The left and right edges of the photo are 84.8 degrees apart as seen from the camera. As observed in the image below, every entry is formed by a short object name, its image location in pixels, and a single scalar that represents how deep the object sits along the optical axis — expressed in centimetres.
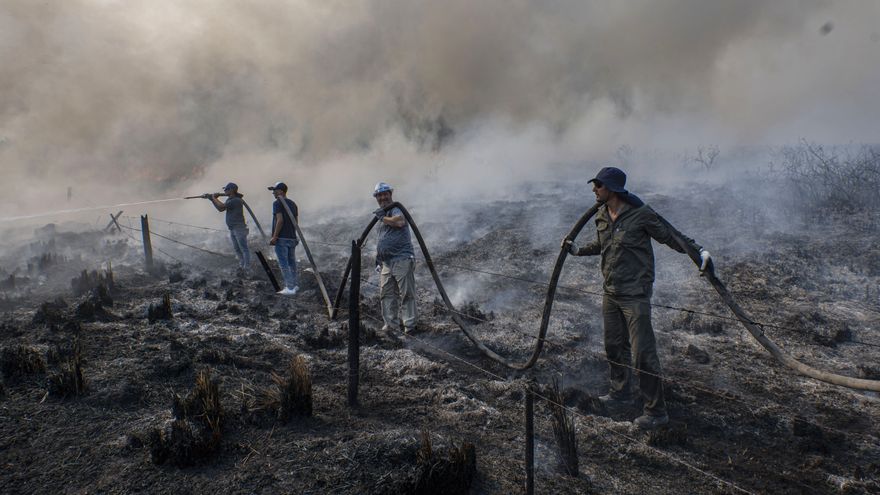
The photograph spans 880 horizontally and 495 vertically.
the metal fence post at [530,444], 305
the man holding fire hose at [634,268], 419
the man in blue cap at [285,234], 811
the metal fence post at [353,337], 438
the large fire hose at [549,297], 439
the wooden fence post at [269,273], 777
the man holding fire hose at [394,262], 623
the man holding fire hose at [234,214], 954
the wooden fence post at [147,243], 1072
